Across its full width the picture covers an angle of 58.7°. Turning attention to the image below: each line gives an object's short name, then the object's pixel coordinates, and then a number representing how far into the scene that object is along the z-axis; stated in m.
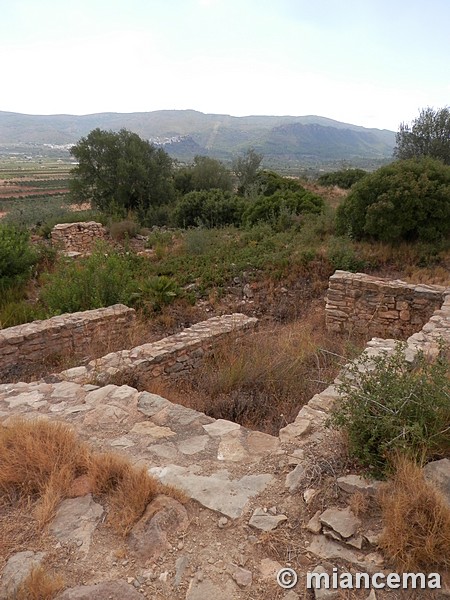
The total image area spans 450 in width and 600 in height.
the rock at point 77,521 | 2.21
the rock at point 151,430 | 3.25
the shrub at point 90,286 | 6.90
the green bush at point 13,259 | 8.23
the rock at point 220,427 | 3.28
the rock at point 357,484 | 2.19
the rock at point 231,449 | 2.93
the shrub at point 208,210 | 14.89
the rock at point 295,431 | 3.00
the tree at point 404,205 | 8.66
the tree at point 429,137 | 19.11
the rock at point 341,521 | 2.04
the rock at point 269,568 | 1.95
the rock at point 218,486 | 2.36
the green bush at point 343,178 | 23.75
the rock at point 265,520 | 2.20
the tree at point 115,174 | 17.55
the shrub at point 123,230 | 13.34
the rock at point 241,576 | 1.92
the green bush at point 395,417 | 2.26
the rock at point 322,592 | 1.81
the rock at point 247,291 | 8.63
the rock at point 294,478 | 2.44
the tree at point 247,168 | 24.97
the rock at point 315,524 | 2.12
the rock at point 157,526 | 2.11
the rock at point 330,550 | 1.96
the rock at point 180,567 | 1.94
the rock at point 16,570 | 1.90
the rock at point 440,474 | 2.10
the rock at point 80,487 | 2.50
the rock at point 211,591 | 1.86
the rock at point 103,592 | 1.86
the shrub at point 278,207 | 12.84
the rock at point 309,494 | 2.30
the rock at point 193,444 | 3.04
